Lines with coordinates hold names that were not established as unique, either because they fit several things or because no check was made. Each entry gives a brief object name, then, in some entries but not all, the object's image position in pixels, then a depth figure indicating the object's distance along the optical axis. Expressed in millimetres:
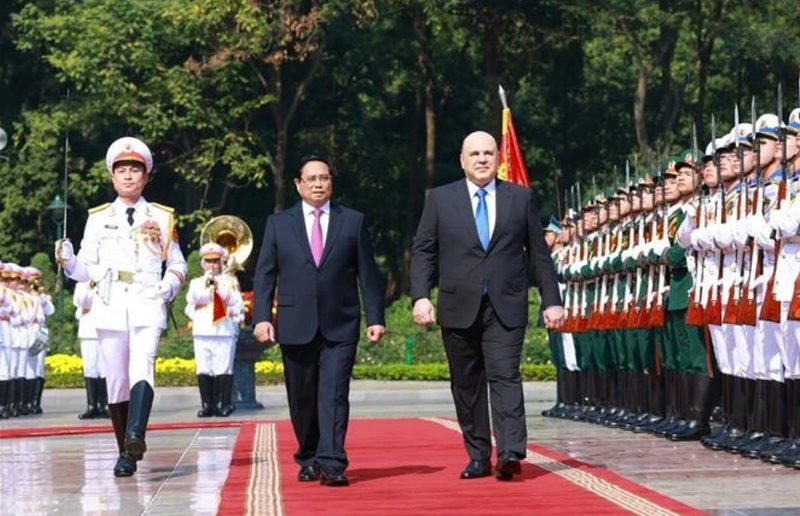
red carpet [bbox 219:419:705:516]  10589
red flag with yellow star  27000
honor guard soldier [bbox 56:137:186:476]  13523
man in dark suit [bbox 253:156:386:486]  12594
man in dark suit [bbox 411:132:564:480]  12469
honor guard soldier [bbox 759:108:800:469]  12609
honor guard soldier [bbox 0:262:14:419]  26172
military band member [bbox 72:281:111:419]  24405
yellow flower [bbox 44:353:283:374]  35250
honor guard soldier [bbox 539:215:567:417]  21328
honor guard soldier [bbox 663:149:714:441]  15633
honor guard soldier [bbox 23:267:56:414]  27188
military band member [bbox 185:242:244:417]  24516
